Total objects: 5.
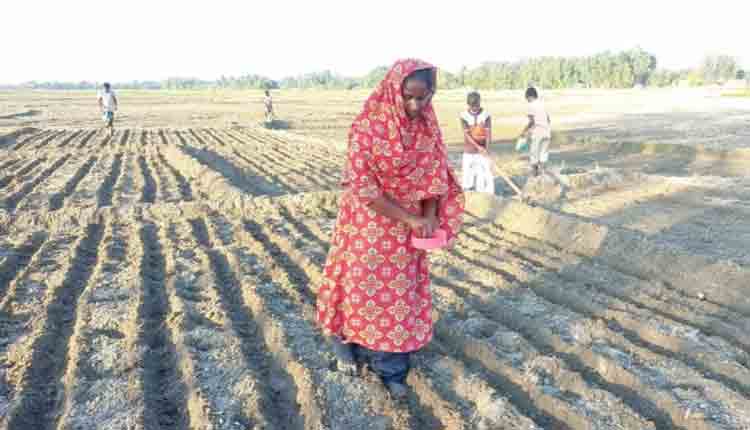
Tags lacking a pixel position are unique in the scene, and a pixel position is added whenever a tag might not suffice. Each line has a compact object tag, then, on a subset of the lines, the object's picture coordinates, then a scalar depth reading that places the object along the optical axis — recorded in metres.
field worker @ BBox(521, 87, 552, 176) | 7.64
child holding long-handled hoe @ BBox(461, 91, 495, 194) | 6.62
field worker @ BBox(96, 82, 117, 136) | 15.06
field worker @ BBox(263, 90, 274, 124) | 21.48
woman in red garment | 2.35
